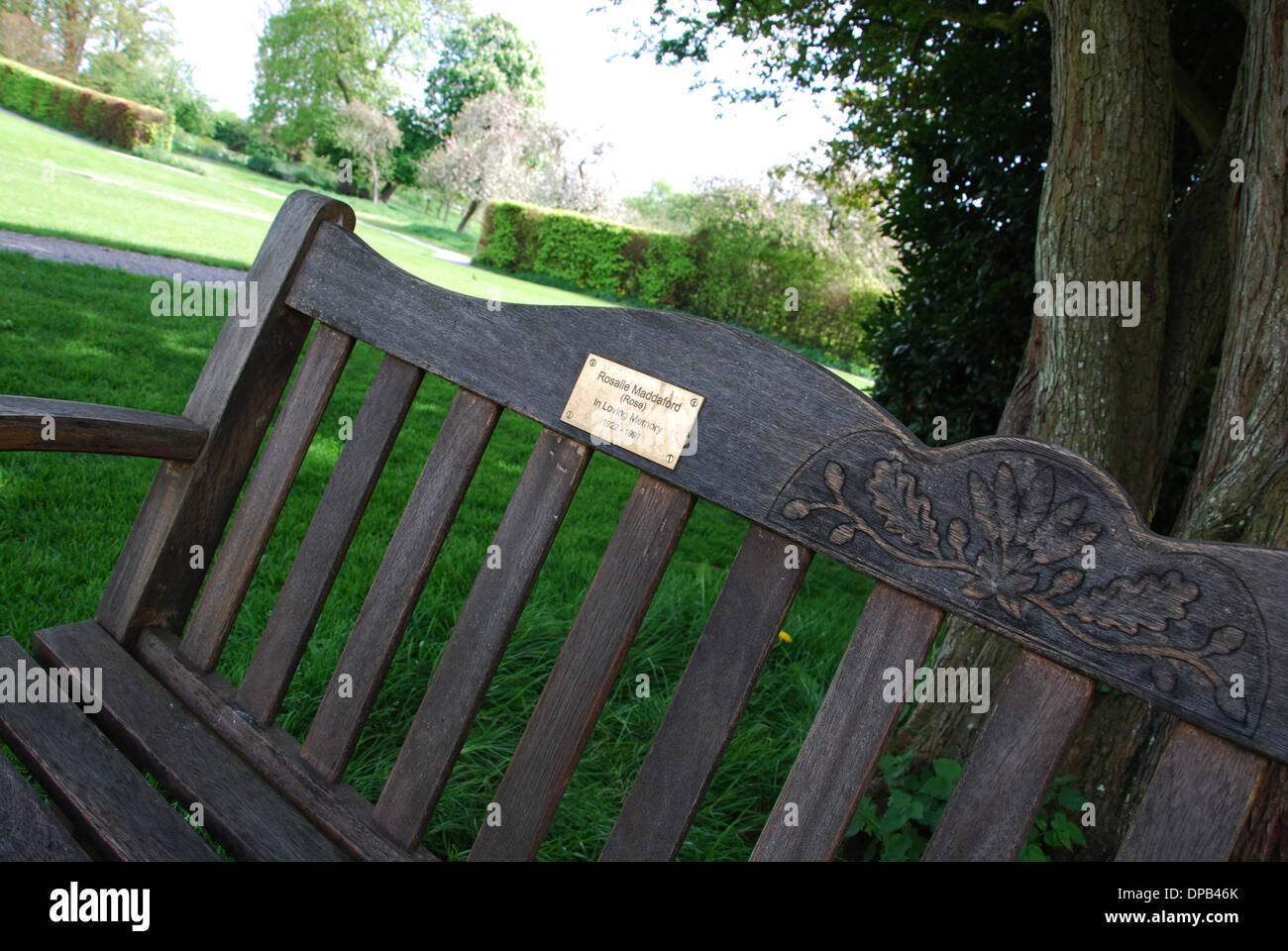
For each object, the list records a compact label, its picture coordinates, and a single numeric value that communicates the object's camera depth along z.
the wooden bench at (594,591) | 0.98
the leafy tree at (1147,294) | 1.75
